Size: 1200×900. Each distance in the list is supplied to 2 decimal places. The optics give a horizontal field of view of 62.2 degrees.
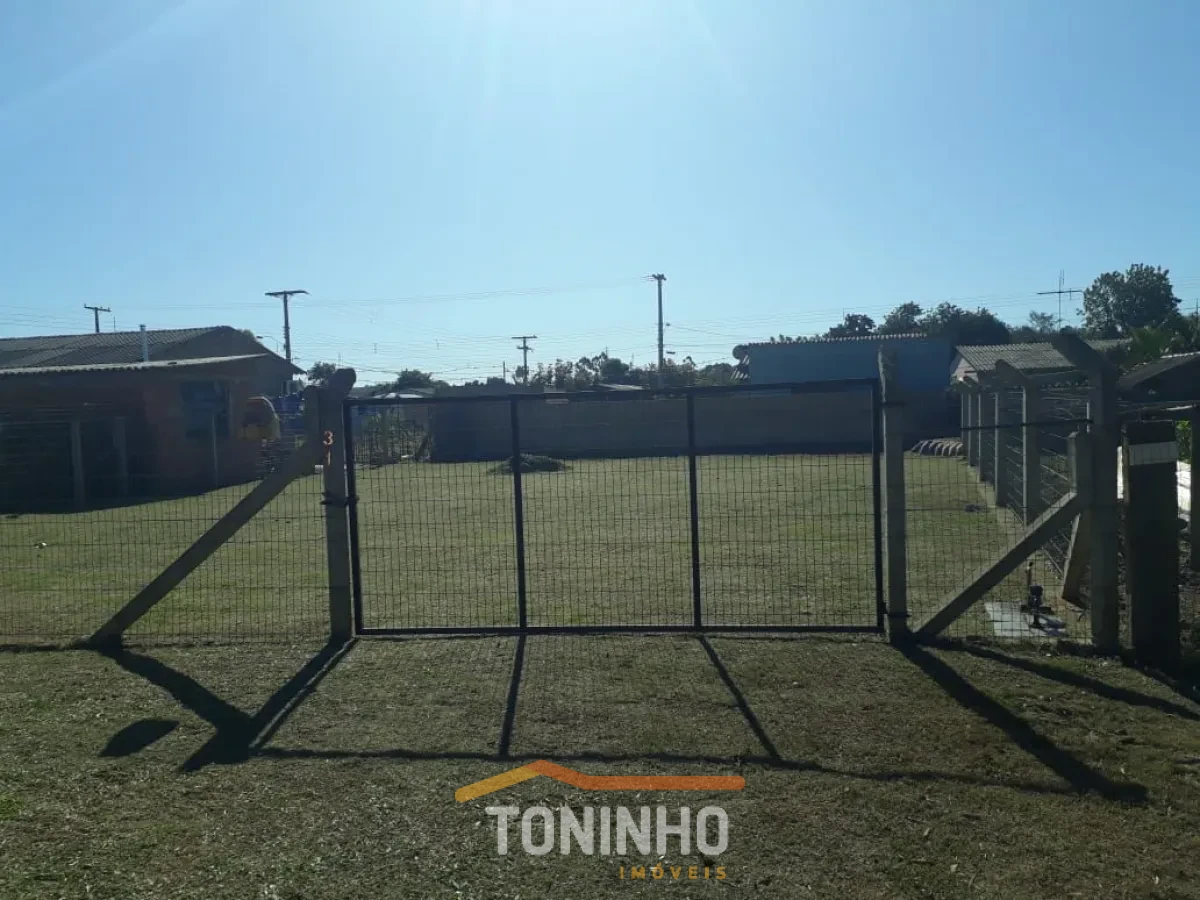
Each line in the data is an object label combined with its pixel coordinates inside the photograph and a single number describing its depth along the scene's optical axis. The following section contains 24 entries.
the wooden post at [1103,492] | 6.47
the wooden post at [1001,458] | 14.02
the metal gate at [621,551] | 7.46
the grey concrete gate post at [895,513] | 6.83
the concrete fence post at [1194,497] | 8.64
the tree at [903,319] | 79.06
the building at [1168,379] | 16.62
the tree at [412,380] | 58.47
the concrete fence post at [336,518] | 7.29
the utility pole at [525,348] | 76.25
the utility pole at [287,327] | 60.53
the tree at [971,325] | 61.72
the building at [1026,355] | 20.44
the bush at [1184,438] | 13.81
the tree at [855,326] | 80.19
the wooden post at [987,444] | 17.12
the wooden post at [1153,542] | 6.21
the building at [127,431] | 21.30
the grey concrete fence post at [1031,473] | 10.12
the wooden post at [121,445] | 23.19
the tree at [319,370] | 75.58
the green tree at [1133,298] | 63.78
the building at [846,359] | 45.56
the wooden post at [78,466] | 20.70
